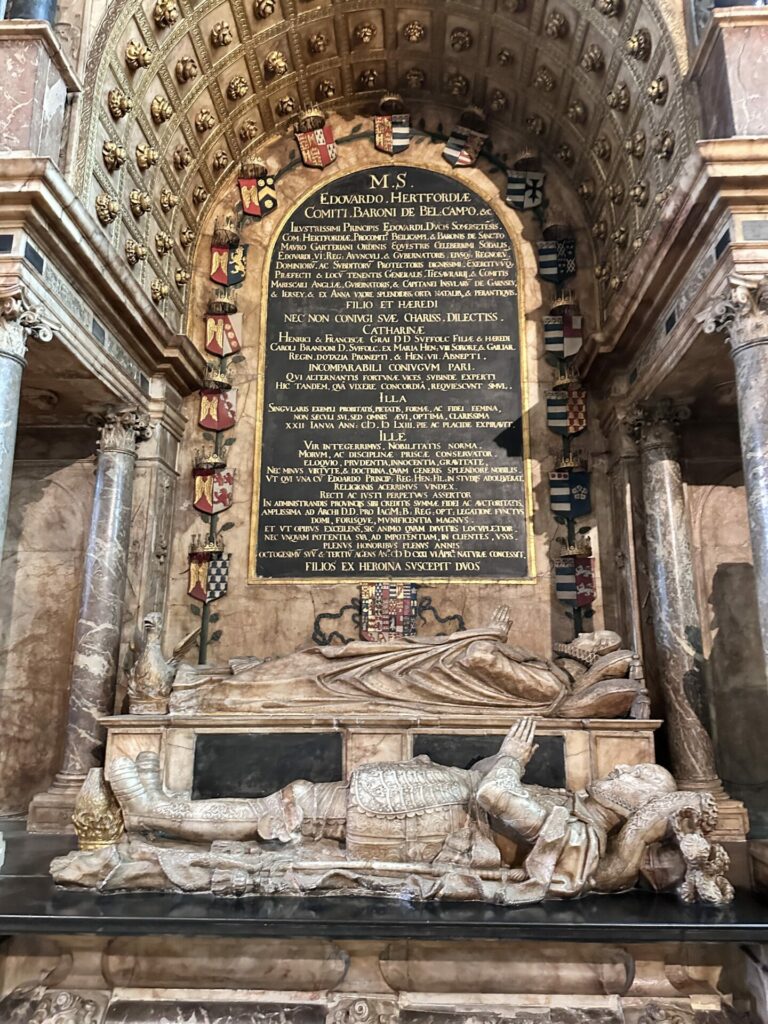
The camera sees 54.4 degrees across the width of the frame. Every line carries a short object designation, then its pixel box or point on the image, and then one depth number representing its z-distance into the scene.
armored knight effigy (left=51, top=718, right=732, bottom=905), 4.55
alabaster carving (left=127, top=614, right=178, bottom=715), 5.99
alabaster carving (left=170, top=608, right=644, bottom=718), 5.84
